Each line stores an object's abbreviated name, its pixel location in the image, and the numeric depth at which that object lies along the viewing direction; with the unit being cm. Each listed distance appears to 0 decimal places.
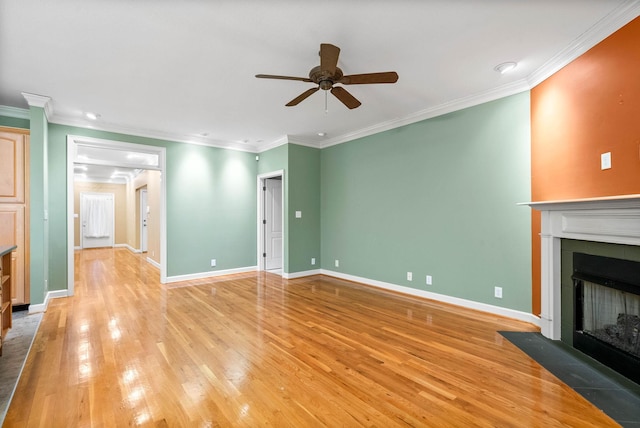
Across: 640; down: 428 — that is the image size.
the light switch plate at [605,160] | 237
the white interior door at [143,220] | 905
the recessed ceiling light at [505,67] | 290
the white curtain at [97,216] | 1027
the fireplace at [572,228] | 210
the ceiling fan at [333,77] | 227
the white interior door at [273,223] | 647
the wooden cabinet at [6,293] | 263
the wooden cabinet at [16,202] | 370
